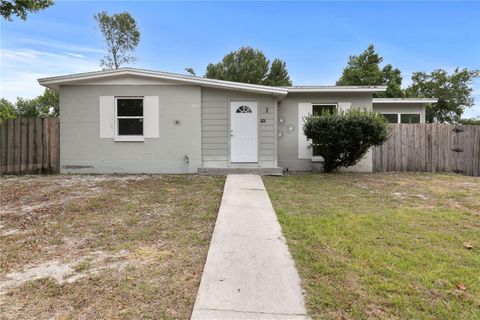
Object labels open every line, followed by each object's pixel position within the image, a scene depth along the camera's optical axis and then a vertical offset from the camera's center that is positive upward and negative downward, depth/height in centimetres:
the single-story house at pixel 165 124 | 1073 +96
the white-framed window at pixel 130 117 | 1083 +119
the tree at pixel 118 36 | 2653 +924
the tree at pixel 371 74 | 3110 +755
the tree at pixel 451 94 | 2847 +521
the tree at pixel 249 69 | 3562 +908
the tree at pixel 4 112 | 996 +127
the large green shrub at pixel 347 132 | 993 +68
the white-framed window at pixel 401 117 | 1471 +166
